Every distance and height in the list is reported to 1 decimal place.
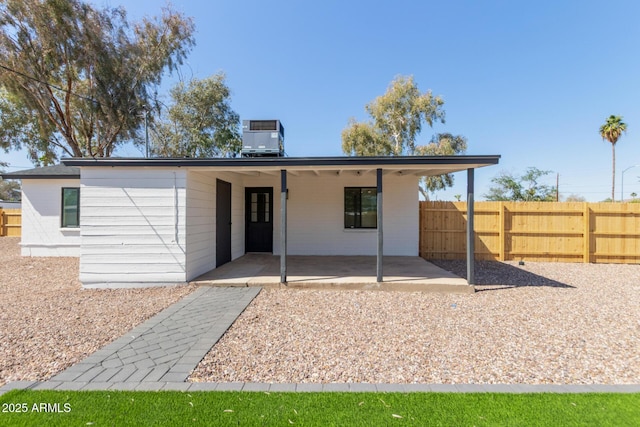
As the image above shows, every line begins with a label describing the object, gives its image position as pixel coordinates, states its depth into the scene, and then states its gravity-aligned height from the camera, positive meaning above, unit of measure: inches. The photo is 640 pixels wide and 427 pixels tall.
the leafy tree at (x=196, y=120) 631.8 +205.2
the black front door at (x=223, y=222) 285.0 -12.6
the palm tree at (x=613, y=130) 877.2 +264.0
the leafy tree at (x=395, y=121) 717.3 +236.4
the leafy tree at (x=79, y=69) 444.8 +238.5
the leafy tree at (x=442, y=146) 721.6 +171.5
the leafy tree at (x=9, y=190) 1630.8 +110.4
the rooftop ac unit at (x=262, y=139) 270.4 +68.7
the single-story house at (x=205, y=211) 220.8 -0.9
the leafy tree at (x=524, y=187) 743.7 +69.0
